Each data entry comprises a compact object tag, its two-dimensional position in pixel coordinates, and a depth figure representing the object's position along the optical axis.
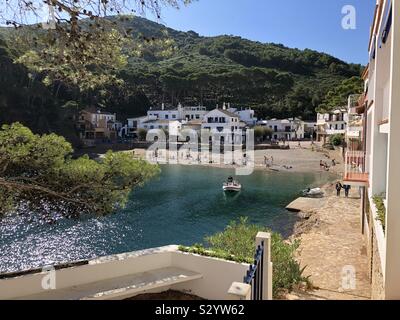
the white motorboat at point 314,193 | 28.42
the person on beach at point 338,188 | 27.14
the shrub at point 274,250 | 8.51
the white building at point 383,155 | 4.84
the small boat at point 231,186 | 31.44
